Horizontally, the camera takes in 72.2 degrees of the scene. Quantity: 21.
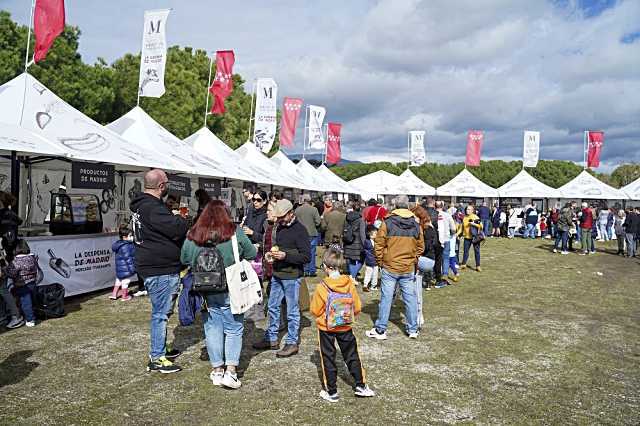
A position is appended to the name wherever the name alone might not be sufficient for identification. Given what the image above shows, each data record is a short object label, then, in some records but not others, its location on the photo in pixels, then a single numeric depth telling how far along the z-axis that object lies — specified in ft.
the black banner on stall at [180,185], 31.88
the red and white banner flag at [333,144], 89.86
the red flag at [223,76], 55.31
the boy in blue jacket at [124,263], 24.94
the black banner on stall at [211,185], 39.17
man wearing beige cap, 15.56
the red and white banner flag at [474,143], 90.07
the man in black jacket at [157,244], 13.46
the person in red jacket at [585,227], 51.79
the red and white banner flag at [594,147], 85.35
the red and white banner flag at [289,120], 70.13
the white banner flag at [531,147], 86.53
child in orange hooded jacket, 12.71
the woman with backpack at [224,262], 12.63
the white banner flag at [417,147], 98.12
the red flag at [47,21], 30.50
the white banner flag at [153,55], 40.52
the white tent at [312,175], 78.79
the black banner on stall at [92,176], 25.32
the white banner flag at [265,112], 62.90
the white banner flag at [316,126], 80.33
